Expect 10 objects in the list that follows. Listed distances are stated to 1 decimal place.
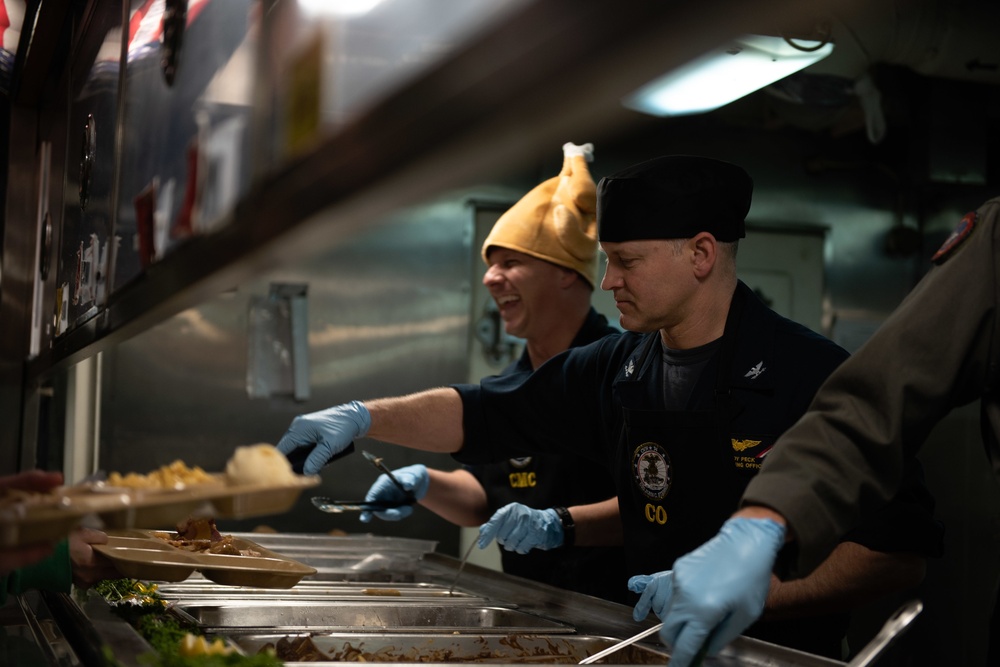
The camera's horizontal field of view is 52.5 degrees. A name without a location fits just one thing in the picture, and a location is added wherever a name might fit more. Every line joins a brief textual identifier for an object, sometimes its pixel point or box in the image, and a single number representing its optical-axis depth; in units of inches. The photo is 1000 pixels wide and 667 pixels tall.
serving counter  64.9
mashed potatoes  50.1
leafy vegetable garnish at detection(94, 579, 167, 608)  76.2
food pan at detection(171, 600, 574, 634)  78.2
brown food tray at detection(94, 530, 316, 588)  71.3
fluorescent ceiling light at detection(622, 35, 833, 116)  99.8
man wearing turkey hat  114.6
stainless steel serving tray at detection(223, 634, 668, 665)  68.5
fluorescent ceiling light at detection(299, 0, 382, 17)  32.9
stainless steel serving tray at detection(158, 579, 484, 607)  86.7
